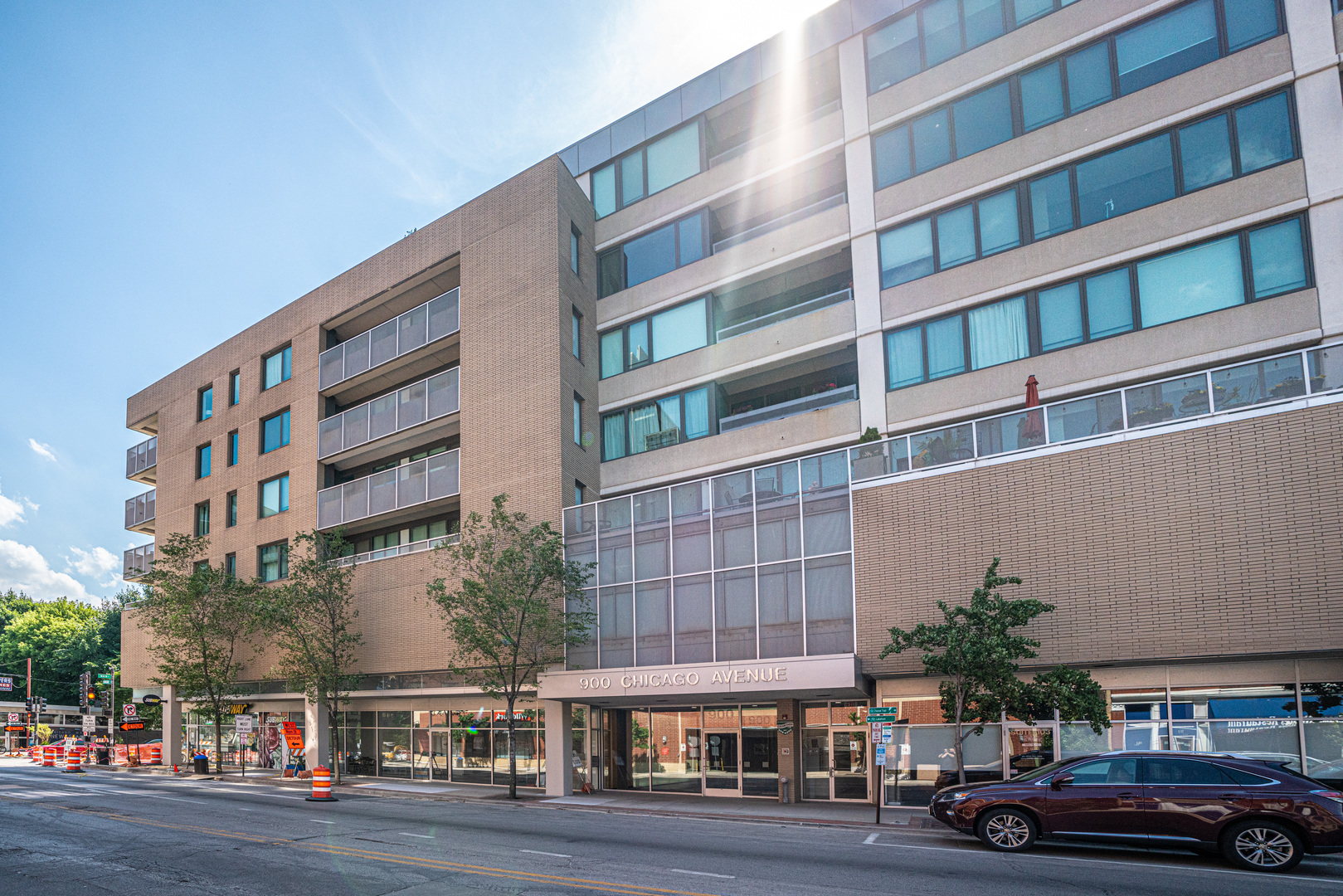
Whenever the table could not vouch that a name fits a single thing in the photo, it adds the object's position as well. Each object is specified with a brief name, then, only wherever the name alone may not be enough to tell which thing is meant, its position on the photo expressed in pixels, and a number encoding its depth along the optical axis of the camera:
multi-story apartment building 19.67
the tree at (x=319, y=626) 33.66
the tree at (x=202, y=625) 38.97
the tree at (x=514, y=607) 27.72
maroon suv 13.30
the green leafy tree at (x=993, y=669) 18.89
